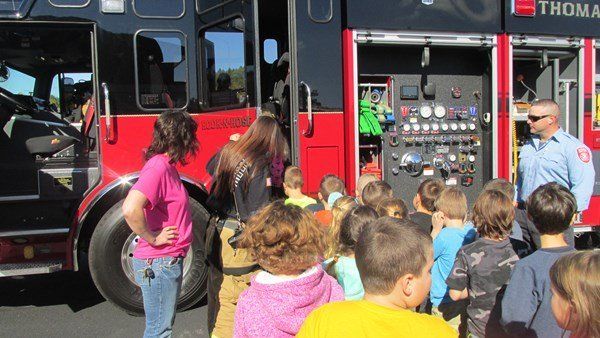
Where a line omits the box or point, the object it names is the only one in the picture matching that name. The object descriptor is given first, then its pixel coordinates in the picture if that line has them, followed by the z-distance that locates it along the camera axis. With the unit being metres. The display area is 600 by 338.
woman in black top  2.72
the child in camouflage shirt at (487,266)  2.64
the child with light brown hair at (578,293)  1.48
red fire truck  4.39
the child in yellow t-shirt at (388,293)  1.47
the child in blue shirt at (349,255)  2.54
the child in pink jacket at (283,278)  1.92
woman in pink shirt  2.85
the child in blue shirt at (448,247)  3.06
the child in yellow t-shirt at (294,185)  3.82
